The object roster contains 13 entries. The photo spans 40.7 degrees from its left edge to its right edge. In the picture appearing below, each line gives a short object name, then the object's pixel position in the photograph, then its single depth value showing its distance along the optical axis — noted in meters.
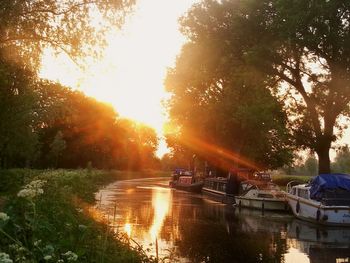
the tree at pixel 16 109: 19.23
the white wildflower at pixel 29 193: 5.71
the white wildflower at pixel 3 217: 4.63
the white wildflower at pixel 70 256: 5.21
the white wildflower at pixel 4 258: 3.94
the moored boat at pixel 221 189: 45.54
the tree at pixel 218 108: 35.34
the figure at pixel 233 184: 46.33
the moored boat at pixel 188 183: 59.85
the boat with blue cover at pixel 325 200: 26.89
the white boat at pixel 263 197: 36.03
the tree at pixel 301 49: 29.45
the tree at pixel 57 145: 70.50
